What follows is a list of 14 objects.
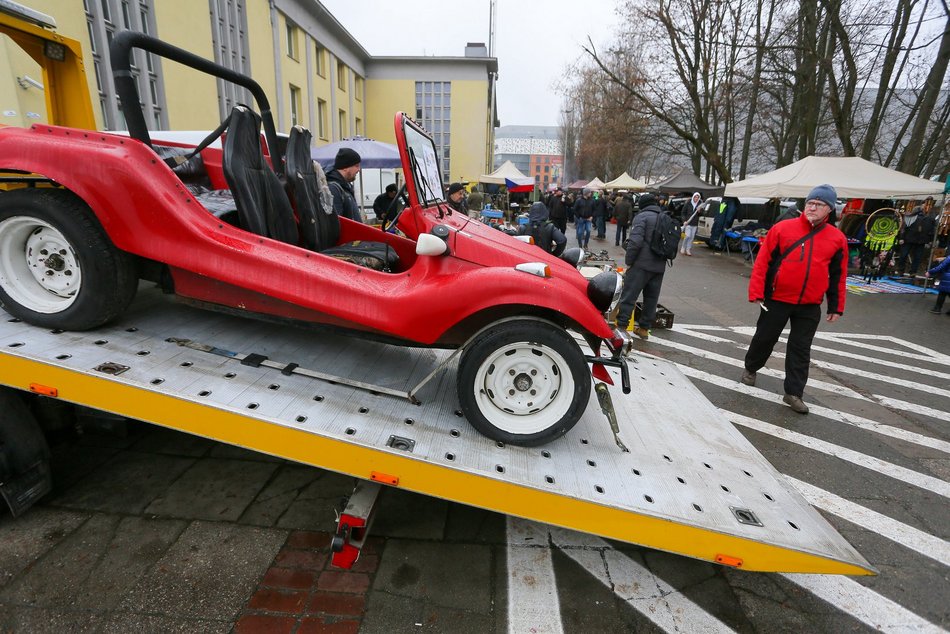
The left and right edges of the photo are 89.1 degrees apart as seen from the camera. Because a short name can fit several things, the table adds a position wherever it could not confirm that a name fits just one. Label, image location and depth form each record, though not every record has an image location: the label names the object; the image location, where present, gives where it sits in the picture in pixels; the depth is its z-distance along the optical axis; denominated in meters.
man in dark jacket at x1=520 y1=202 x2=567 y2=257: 8.14
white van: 19.02
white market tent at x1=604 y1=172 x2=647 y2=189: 28.73
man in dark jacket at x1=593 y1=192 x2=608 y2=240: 20.06
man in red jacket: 4.19
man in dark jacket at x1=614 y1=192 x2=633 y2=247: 15.99
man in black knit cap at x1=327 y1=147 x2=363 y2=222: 4.86
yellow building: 9.62
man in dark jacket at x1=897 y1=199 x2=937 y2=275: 11.80
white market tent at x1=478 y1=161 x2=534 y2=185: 20.92
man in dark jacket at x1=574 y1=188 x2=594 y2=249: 17.42
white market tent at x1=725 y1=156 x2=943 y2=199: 11.18
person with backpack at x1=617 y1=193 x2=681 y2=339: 6.12
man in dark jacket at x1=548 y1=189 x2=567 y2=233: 15.27
